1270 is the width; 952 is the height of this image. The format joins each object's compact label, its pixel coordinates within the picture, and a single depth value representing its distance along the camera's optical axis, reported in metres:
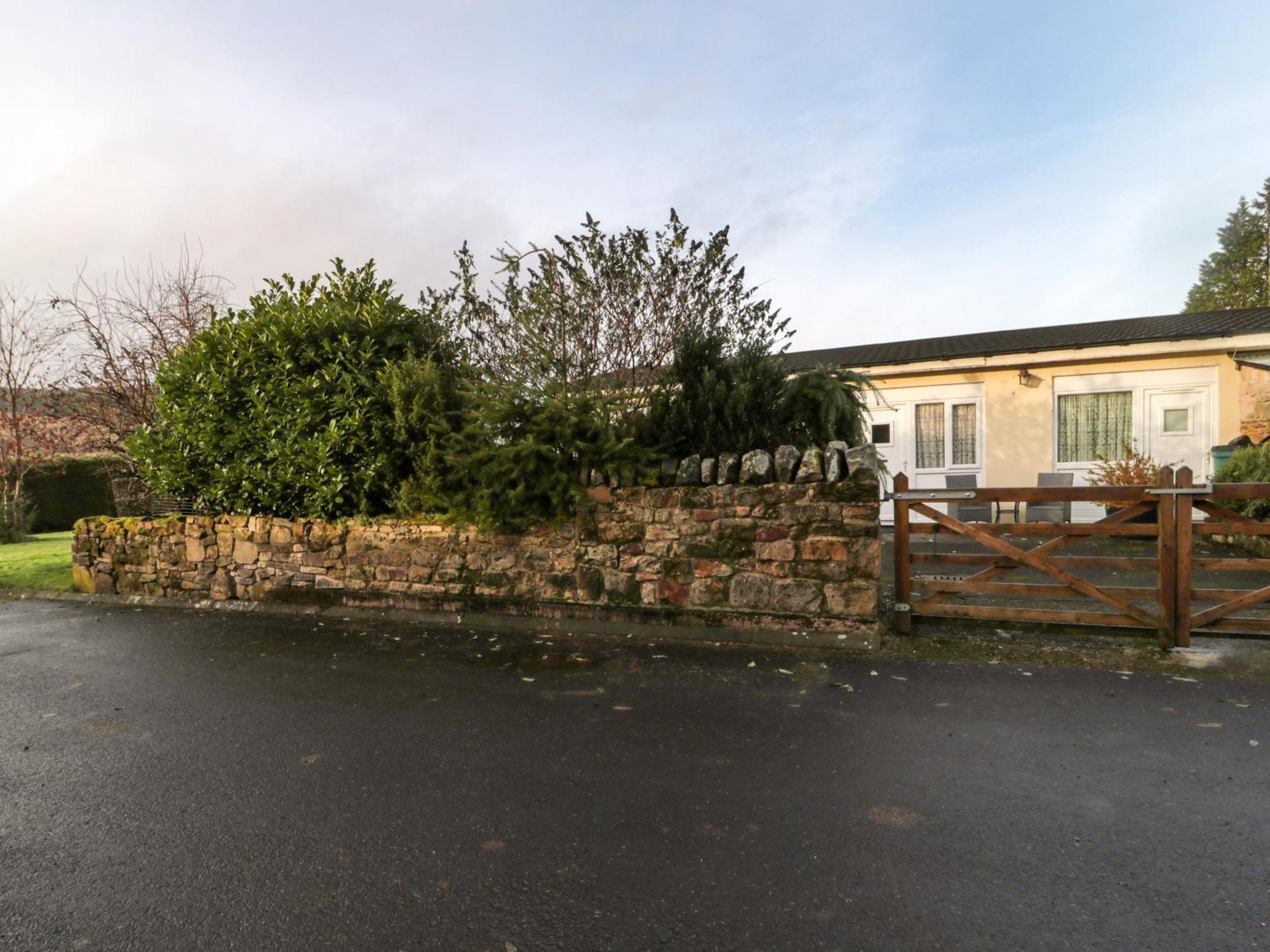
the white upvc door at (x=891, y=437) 13.48
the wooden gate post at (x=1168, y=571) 4.89
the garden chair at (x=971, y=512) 11.06
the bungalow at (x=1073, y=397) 11.20
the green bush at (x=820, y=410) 6.45
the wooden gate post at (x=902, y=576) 5.49
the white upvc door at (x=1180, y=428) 11.39
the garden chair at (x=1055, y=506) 11.74
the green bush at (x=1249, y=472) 8.78
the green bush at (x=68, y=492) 17.41
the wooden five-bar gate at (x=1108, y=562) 4.84
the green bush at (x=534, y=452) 6.23
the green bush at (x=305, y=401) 7.27
